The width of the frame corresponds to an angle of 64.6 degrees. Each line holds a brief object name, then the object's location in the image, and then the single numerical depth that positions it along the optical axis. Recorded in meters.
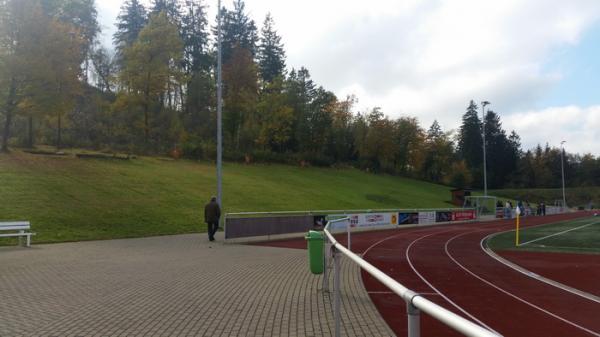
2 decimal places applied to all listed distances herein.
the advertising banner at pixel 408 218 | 32.69
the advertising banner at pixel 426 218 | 35.25
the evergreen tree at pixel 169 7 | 78.69
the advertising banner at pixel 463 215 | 40.40
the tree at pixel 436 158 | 93.56
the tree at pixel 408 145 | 84.00
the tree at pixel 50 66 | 27.77
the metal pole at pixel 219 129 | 23.10
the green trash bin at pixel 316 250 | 8.96
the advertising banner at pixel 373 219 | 27.69
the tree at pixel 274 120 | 61.34
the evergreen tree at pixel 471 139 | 127.06
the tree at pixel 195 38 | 76.44
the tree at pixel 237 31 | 80.56
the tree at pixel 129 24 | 77.12
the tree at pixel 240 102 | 60.81
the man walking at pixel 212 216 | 19.88
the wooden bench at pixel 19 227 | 16.86
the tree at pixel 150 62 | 49.06
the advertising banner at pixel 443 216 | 37.53
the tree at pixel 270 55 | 81.94
